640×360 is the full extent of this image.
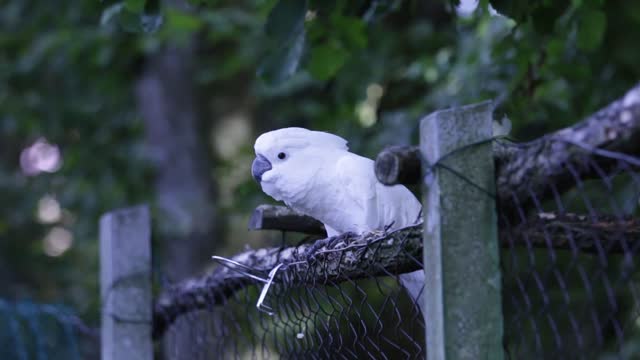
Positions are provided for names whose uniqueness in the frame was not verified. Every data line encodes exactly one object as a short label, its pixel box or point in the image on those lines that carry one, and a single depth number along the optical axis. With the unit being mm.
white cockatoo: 5940
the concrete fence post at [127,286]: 6575
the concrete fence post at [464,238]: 5507
